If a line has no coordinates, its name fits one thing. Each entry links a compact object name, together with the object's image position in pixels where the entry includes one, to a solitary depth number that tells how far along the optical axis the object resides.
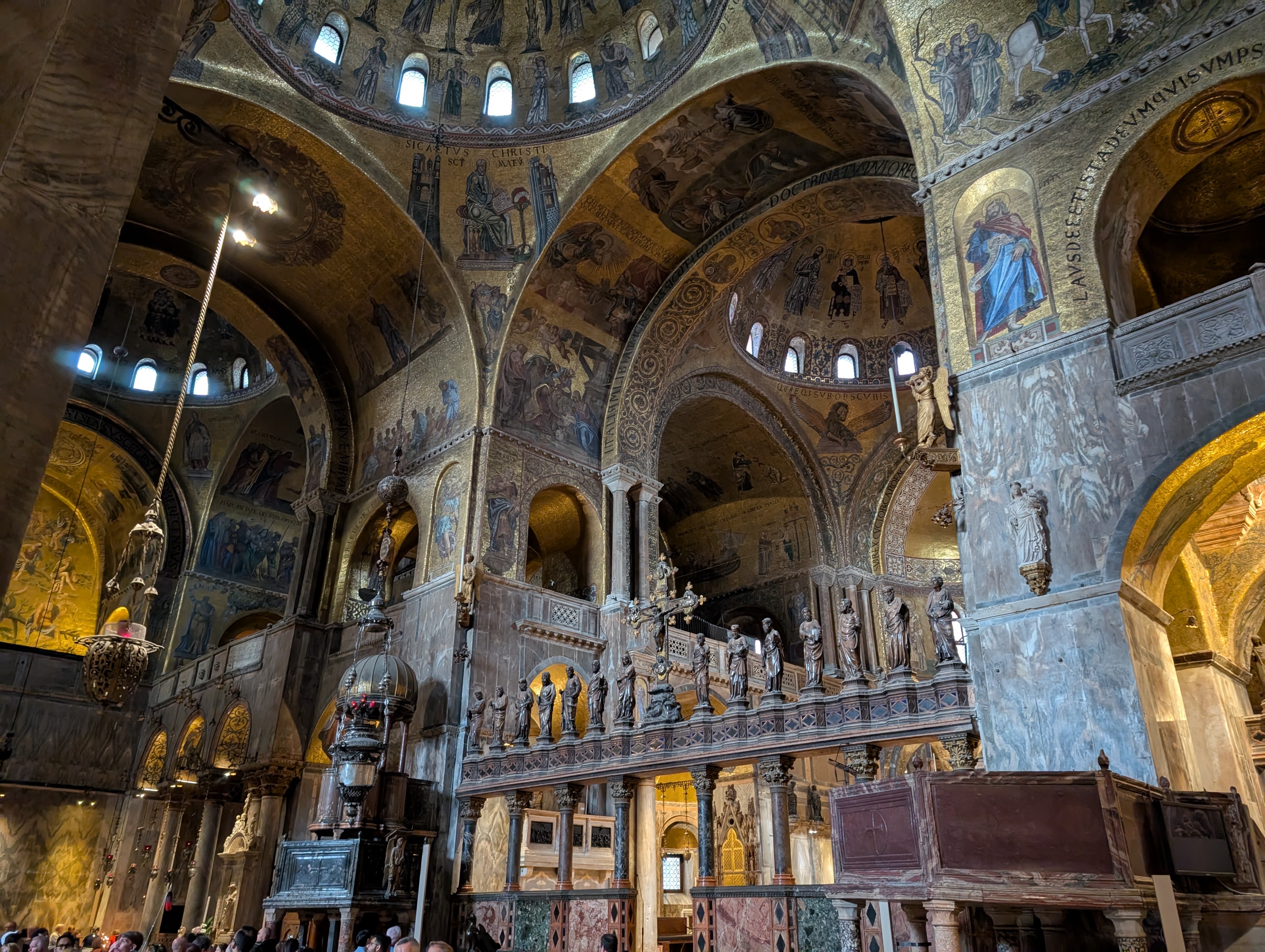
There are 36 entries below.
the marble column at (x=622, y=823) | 11.17
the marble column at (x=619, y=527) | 16.86
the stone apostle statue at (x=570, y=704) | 12.65
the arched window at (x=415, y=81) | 16.88
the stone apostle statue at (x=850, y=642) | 9.98
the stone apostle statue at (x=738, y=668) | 11.02
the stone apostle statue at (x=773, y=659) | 10.75
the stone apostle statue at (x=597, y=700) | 12.58
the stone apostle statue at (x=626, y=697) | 12.18
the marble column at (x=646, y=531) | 17.16
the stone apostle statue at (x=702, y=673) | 11.42
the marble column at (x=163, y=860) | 18.39
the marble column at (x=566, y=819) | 11.82
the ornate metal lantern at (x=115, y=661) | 11.26
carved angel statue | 9.80
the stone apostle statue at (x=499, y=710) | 13.84
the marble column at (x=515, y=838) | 12.22
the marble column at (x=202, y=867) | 16.56
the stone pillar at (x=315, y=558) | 18.08
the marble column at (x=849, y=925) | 5.86
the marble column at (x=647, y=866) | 12.80
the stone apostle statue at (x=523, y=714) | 13.35
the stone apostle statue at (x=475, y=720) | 13.98
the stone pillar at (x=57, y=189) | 1.80
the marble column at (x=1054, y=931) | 6.61
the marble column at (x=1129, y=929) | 4.83
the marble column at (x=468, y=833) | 12.91
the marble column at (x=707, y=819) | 10.37
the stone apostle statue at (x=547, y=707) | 13.01
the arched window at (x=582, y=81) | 16.80
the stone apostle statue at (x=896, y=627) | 9.72
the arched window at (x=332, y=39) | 15.95
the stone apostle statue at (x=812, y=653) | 10.29
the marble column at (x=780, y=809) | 9.56
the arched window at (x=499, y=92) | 17.17
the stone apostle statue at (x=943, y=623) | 9.23
